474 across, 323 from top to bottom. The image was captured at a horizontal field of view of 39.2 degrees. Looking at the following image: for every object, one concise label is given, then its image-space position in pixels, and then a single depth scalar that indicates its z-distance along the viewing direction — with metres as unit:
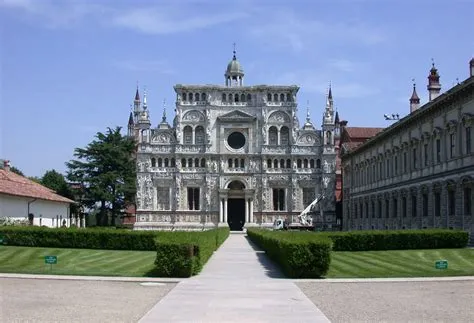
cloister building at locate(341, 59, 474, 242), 42.75
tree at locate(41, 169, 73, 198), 107.25
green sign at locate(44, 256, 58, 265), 25.72
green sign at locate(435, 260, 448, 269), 25.72
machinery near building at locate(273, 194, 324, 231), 87.27
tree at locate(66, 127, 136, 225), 91.94
